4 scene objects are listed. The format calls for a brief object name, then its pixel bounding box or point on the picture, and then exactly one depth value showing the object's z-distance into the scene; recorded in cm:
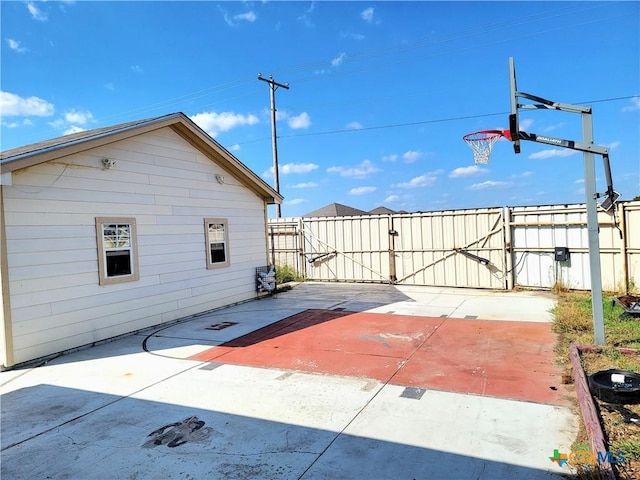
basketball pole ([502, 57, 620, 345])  530
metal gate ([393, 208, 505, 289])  1174
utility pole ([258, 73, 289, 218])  2025
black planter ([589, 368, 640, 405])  368
